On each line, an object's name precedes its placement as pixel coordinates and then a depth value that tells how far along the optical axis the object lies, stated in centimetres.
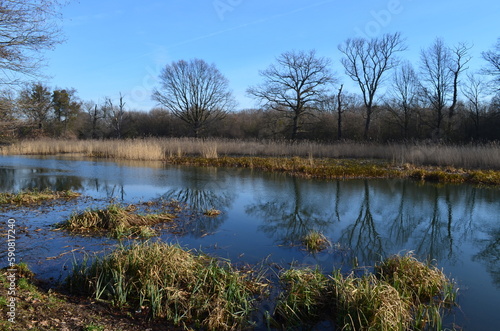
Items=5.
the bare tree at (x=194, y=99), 3534
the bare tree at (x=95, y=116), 4122
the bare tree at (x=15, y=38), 639
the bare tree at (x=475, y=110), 2519
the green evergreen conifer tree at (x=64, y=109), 3891
